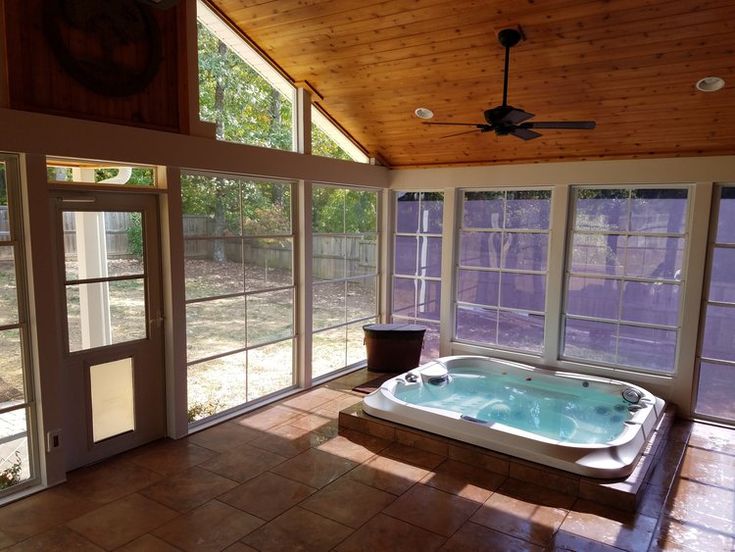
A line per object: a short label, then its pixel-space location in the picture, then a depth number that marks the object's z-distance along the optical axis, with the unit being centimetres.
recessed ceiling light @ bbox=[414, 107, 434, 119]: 564
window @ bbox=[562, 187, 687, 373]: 556
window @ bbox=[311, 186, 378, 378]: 630
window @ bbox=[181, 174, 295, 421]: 484
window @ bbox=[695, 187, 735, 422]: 521
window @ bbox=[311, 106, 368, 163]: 634
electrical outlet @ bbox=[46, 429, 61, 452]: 383
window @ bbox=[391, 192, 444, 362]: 706
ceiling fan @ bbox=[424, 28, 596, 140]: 383
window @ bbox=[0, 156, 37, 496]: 358
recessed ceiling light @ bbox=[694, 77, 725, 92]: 422
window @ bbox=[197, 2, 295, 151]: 545
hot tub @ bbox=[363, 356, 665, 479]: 407
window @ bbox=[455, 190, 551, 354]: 632
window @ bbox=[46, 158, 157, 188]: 388
